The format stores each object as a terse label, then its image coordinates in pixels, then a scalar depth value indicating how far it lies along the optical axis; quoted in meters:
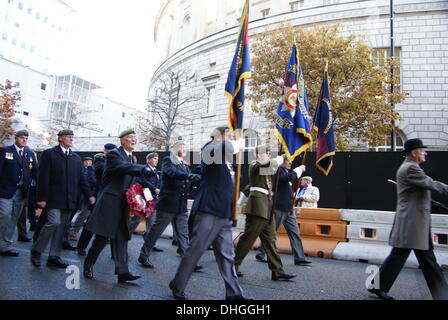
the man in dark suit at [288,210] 6.37
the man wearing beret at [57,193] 5.64
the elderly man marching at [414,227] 4.44
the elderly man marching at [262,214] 5.53
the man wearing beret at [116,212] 4.89
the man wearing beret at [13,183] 6.50
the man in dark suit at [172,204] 6.39
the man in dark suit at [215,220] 4.13
